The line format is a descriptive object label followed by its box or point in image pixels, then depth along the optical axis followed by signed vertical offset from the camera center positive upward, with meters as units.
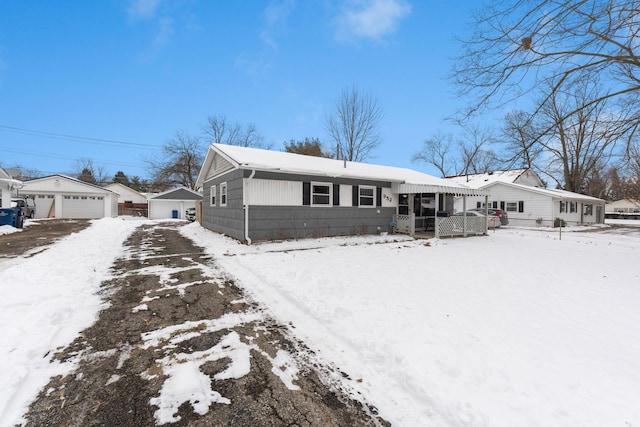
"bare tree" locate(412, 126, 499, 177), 37.81 +8.76
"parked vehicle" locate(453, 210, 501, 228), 20.03 -0.74
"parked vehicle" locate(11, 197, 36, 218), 19.92 +0.41
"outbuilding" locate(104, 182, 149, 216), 43.78 +2.44
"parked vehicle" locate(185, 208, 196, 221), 23.17 -0.36
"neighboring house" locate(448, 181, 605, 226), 22.57 +0.62
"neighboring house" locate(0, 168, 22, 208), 15.60 +1.23
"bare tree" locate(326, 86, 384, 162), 24.41 +8.72
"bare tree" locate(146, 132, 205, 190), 34.03 +6.24
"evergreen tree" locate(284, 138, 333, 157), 30.67 +7.44
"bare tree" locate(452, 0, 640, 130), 5.74 +3.91
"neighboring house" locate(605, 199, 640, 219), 43.31 +0.10
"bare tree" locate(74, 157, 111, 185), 53.22 +7.39
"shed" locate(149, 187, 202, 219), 28.72 +0.76
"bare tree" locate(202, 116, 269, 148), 34.69 +10.30
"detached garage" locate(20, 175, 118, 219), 23.64 +1.12
